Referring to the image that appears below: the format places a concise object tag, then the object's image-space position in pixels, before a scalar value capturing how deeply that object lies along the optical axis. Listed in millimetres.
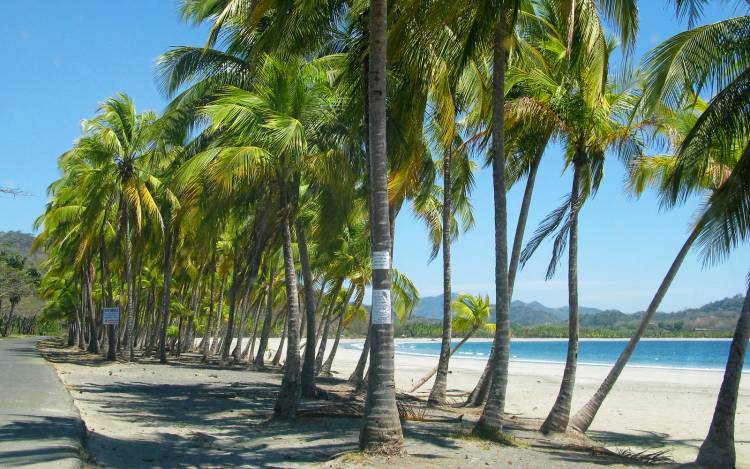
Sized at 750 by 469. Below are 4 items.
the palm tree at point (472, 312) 25953
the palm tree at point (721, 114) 9281
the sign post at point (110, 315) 27344
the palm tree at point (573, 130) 12836
